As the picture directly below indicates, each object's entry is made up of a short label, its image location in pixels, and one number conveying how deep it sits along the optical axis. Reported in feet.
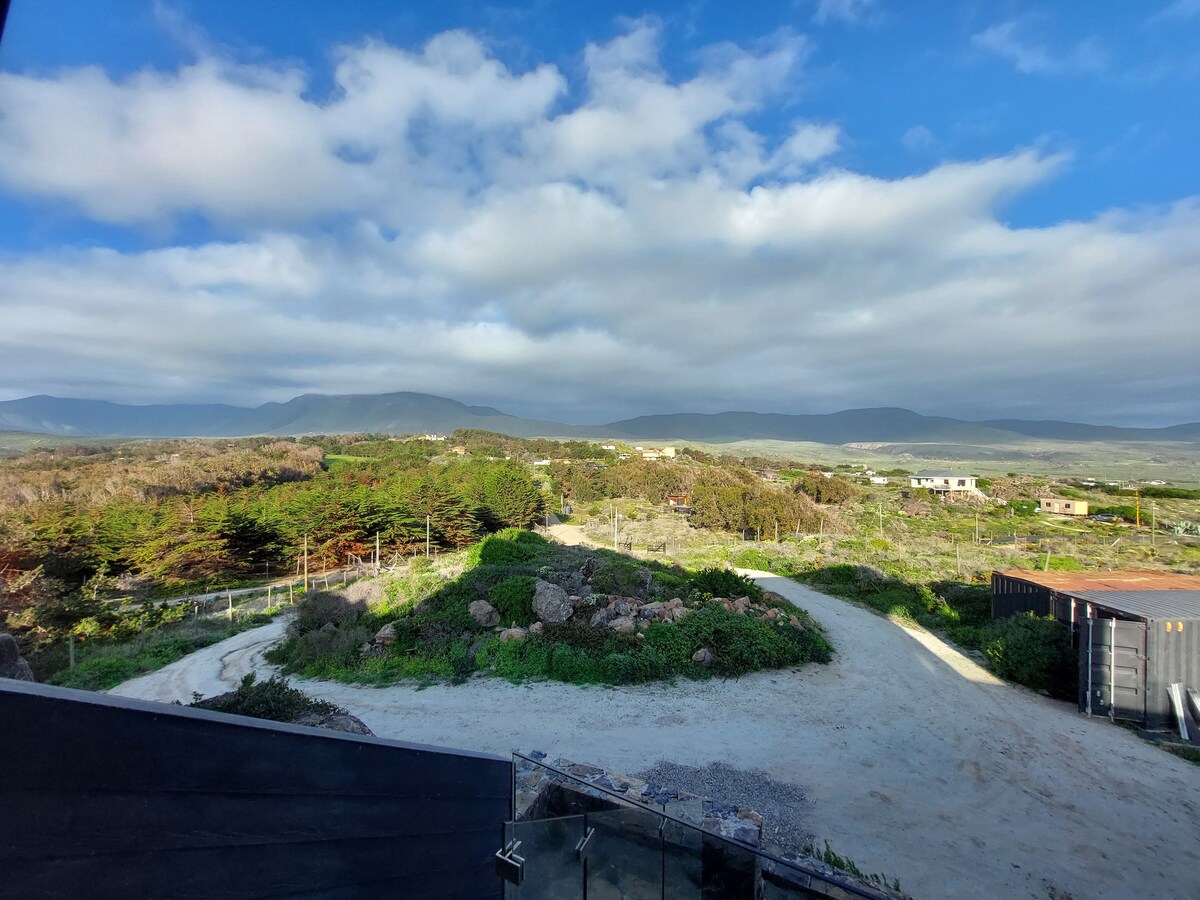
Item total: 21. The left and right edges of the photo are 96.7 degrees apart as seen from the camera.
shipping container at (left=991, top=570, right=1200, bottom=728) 30.55
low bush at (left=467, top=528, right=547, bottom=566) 66.48
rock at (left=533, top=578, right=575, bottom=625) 42.93
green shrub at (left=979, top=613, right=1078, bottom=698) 35.29
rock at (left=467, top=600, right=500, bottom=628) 43.62
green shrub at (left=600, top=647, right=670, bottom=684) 34.83
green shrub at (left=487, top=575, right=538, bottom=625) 43.91
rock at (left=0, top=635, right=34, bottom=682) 13.33
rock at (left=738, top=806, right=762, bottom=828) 17.56
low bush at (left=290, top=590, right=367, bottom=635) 46.34
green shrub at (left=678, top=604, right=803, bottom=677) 37.32
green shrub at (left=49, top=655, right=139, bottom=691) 39.37
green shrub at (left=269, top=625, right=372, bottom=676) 38.65
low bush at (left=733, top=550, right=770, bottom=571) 79.17
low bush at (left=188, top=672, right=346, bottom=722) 19.13
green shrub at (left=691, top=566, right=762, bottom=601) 51.75
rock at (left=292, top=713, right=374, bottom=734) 21.18
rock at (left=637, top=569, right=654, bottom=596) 50.88
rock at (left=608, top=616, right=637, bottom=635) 40.14
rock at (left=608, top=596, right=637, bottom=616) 43.56
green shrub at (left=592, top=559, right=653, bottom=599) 50.21
